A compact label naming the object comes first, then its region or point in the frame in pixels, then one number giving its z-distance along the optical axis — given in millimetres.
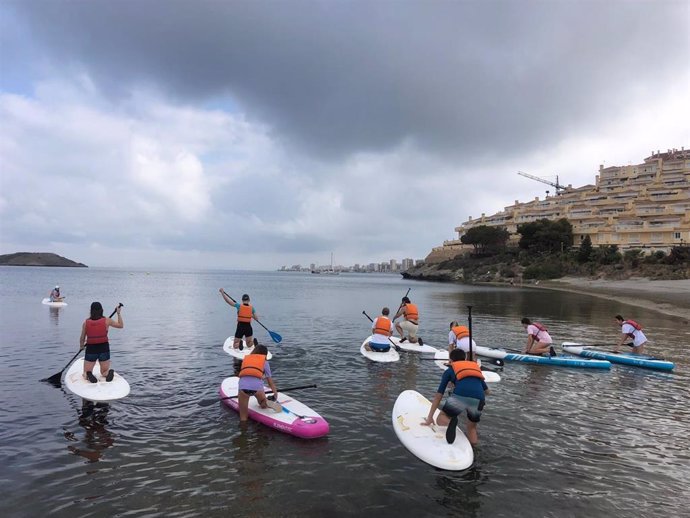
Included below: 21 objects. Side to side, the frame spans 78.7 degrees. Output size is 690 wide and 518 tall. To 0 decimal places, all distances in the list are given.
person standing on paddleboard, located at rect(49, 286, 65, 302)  34938
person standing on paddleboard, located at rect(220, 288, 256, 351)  15930
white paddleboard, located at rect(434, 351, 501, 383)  13231
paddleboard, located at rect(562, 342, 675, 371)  15047
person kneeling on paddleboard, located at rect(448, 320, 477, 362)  13461
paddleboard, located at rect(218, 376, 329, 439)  8836
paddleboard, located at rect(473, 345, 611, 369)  15367
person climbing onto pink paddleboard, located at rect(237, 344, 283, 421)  9367
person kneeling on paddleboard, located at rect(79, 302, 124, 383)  10906
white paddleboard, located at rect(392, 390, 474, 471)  7516
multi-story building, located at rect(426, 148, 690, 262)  86125
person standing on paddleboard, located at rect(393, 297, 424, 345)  18656
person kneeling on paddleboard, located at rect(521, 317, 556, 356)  16422
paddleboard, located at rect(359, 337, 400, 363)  15891
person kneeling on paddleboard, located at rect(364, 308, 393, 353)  16328
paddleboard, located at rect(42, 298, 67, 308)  34550
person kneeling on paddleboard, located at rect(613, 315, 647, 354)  16609
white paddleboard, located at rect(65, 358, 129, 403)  10391
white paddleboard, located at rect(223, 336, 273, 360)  15798
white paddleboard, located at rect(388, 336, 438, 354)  17766
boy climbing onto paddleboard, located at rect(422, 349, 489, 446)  7945
